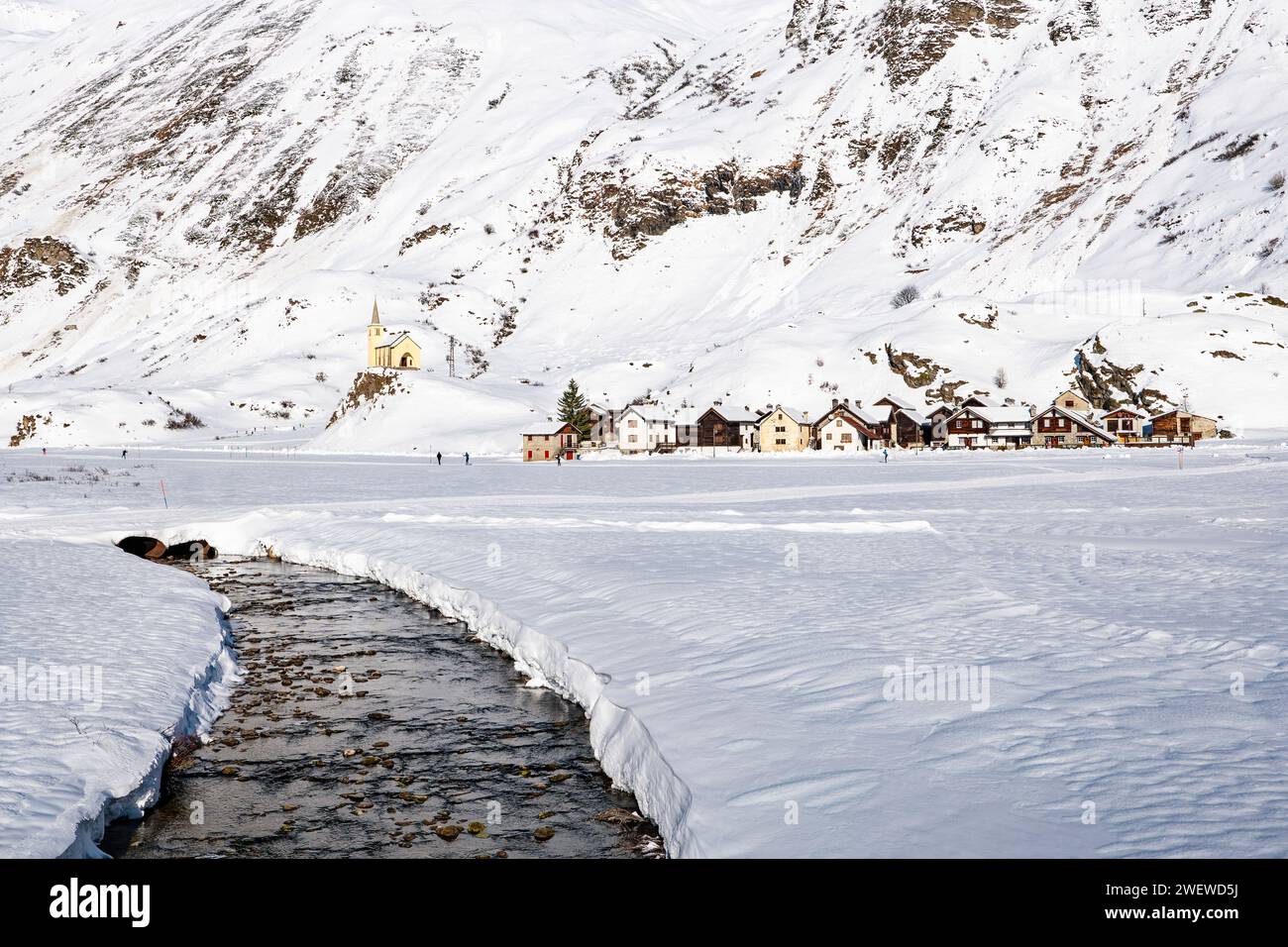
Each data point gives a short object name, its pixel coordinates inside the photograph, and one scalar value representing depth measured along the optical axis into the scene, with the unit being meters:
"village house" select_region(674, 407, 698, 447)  108.56
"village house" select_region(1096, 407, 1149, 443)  100.24
